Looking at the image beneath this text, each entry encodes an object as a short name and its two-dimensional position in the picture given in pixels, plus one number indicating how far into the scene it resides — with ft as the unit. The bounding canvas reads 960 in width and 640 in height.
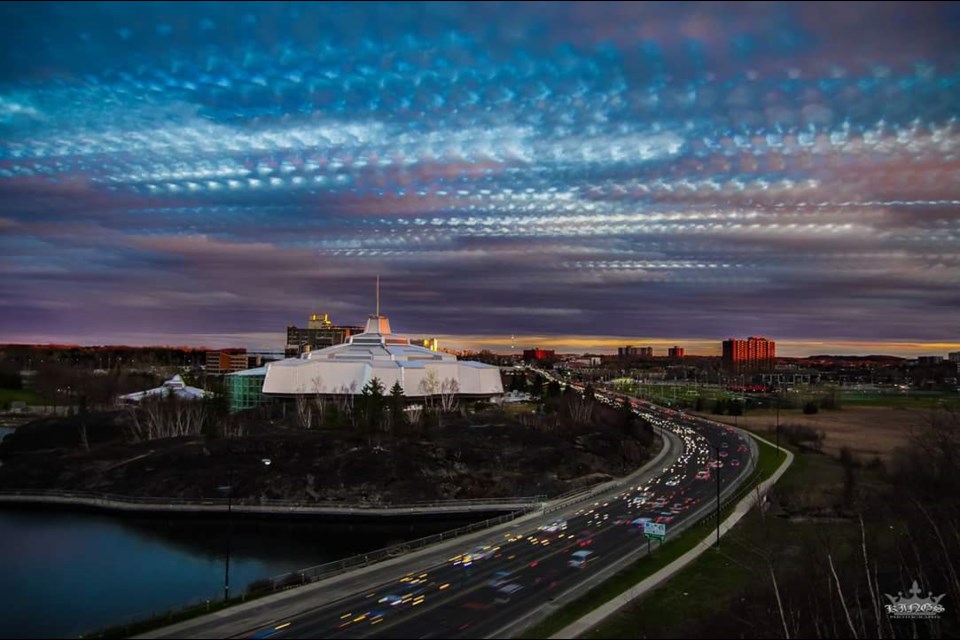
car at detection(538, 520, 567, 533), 172.54
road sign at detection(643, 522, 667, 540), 145.38
